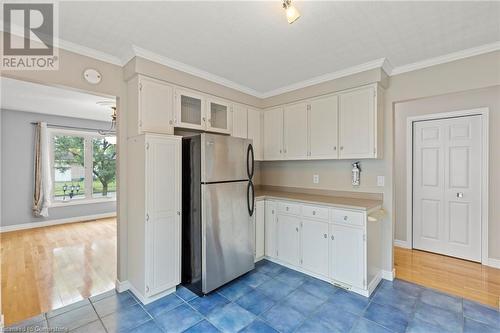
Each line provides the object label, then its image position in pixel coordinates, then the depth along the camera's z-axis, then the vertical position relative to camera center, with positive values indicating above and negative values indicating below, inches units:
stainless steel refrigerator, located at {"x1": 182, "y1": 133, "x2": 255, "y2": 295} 100.3 -20.9
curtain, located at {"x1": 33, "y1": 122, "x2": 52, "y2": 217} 208.5 -6.9
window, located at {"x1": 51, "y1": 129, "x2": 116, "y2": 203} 229.3 -0.5
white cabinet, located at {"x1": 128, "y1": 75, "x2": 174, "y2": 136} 98.5 +26.2
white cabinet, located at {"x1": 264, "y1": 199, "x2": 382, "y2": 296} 99.3 -36.9
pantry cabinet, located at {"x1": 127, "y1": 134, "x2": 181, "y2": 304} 94.3 -21.0
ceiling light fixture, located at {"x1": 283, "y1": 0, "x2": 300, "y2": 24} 57.7 +38.4
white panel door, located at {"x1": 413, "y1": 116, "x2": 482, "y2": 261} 132.2 -12.4
